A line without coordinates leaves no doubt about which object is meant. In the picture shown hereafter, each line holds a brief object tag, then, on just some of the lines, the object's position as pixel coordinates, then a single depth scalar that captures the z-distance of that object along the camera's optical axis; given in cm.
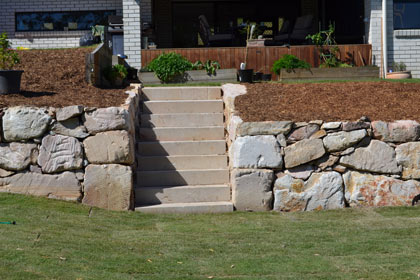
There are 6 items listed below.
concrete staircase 783
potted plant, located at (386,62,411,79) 1286
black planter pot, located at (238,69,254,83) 1046
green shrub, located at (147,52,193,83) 1130
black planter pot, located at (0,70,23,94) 834
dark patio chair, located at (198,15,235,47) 1497
